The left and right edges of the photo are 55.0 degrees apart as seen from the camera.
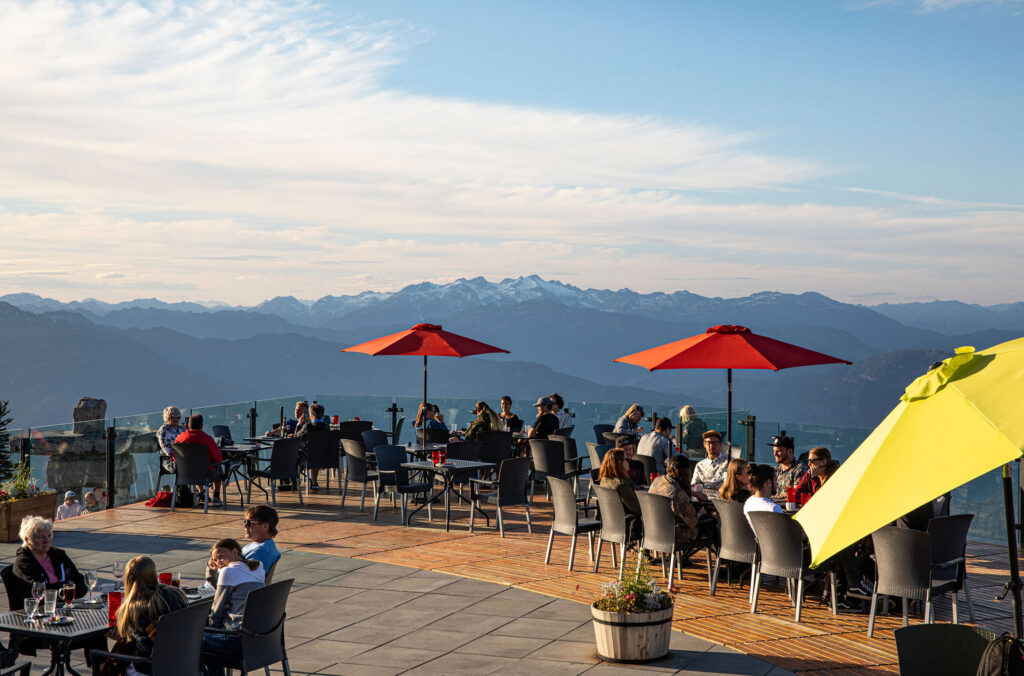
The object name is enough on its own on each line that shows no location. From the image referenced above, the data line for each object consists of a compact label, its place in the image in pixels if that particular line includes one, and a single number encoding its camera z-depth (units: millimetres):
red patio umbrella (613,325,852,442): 9508
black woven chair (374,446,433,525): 11691
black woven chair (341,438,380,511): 12094
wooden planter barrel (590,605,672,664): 6379
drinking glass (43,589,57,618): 5434
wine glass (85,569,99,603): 5793
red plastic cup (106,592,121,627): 5391
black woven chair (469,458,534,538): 10484
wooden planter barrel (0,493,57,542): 10719
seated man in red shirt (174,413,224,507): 11938
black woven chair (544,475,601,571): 8992
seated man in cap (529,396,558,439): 13711
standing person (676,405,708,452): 13875
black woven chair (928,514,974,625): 6891
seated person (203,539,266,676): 5480
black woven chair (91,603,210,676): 4836
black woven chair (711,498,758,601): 7758
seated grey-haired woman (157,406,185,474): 12562
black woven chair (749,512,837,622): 7273
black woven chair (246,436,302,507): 12164
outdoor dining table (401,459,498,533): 11344
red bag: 12766
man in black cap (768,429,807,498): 9000
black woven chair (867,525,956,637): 6742
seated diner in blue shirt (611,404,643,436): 13953
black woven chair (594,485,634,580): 8633
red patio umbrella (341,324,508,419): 12773
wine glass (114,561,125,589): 5812
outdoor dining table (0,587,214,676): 5184
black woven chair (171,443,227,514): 11727
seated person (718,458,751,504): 8297
